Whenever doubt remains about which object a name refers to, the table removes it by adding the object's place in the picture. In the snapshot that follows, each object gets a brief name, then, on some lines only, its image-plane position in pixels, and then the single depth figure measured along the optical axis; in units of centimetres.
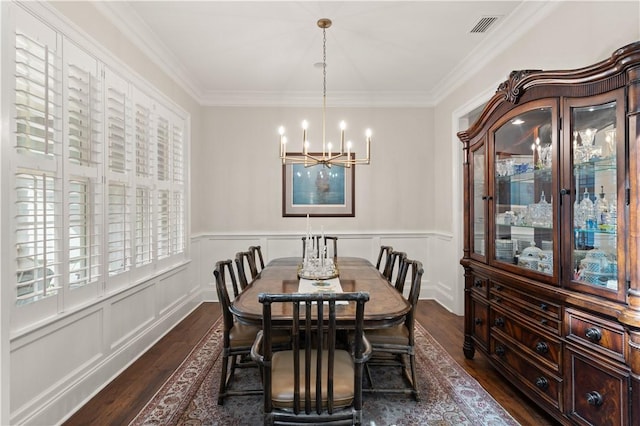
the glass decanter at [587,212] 179
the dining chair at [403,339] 232
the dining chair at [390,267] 315
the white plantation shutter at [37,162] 181
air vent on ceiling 289
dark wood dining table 194
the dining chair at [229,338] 227
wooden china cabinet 153
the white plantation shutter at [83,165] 221
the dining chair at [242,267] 280
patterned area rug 211
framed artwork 481
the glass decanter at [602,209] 171
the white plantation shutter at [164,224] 354
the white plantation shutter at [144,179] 309
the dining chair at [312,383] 152
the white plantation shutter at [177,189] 391
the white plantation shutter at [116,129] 265
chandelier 290
